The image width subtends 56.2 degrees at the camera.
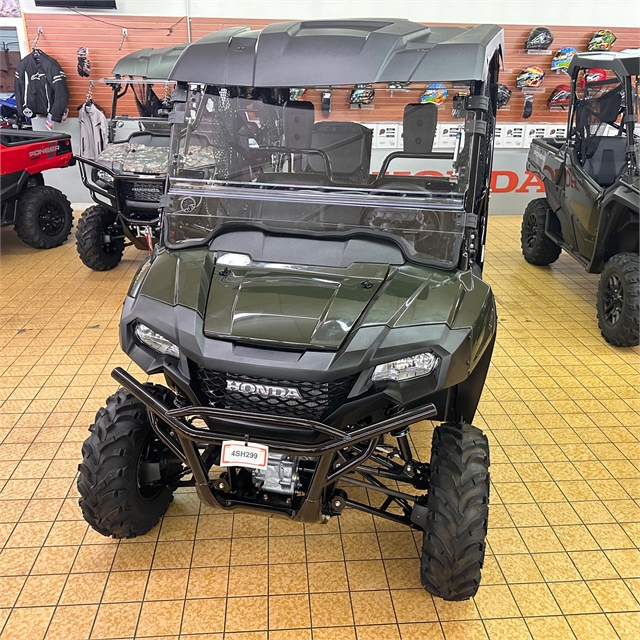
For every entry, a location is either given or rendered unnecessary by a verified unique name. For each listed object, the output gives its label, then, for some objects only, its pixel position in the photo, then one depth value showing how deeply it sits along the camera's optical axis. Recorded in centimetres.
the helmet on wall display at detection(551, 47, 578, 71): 744
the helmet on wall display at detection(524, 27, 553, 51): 729
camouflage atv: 510
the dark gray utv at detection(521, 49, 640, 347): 429
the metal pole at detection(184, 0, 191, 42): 698
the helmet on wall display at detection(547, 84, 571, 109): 761
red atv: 582
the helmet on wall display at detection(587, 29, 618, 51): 741
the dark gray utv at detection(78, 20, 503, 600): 189
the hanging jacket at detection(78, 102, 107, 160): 732
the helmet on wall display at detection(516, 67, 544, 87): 748
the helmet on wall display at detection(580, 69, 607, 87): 491
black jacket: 701
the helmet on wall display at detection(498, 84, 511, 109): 743
